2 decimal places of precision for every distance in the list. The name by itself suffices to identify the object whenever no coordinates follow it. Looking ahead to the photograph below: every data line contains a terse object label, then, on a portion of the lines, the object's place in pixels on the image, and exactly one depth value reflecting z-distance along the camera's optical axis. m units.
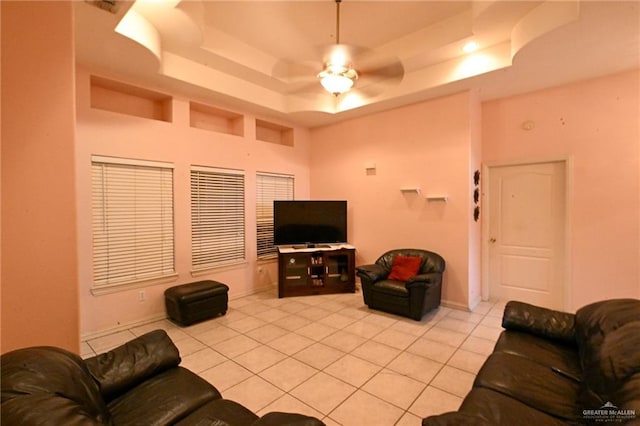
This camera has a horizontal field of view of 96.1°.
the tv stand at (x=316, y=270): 4.84
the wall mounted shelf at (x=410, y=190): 4.58
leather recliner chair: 3.77
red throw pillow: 4.18
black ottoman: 3.65
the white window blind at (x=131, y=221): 3.48
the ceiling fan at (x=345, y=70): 2.73
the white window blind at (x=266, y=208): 5.21
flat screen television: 5.04
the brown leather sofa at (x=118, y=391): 1.01
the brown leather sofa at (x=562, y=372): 1.29
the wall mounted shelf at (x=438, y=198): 4.31
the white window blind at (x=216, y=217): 4.38
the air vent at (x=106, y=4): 2.37
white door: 4.07
